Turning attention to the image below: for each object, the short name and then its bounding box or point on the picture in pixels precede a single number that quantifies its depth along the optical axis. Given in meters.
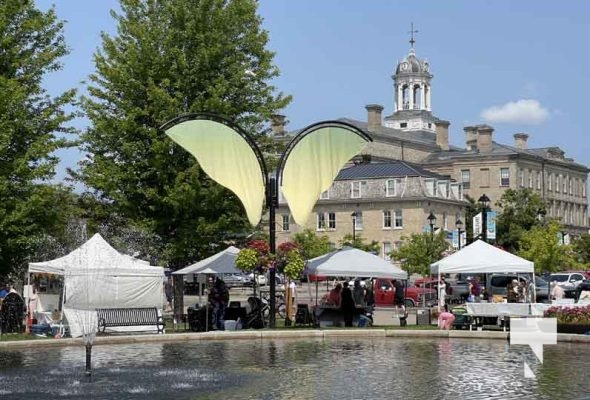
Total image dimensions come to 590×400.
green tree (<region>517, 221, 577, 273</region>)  71.81
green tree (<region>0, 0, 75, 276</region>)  35.69
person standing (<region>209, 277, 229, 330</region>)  32.19
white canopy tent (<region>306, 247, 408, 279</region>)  33.66
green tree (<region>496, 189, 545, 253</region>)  90.81
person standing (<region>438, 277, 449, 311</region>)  36.33
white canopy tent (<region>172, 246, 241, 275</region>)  33.94
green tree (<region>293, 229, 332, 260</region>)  86.75
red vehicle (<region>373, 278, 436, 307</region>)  52.34
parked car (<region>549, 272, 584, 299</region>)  57.69
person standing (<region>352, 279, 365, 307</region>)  39.25
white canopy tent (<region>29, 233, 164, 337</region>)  30.62
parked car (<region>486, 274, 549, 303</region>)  50.74
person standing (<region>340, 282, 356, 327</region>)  34.09
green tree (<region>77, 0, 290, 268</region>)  39.56
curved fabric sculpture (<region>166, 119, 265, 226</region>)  32.78
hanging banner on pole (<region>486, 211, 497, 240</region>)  50.83
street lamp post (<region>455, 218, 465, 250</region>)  58.03
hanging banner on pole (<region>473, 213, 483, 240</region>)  53.06
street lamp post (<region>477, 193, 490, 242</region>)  45.53
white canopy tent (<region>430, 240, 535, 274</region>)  33.19
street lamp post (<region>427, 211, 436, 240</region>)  62.49
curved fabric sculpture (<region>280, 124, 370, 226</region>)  33.84
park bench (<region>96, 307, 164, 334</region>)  30.22
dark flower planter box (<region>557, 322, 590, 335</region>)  28.53
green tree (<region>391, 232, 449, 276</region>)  70.81
